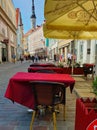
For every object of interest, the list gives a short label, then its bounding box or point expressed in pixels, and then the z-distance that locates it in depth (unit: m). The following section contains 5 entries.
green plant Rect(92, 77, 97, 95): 1.26
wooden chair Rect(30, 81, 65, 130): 1.65
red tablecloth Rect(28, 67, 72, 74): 3.29
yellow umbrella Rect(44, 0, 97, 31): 2.16
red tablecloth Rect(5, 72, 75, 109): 1.87
